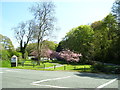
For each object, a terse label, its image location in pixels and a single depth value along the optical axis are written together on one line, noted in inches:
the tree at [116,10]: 847.1
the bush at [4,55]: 1341.5
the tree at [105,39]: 950.5
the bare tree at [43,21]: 1247.5
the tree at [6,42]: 2013.5
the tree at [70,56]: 1606.9
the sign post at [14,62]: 982.2
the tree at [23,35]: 1956.2
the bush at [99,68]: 757.4
